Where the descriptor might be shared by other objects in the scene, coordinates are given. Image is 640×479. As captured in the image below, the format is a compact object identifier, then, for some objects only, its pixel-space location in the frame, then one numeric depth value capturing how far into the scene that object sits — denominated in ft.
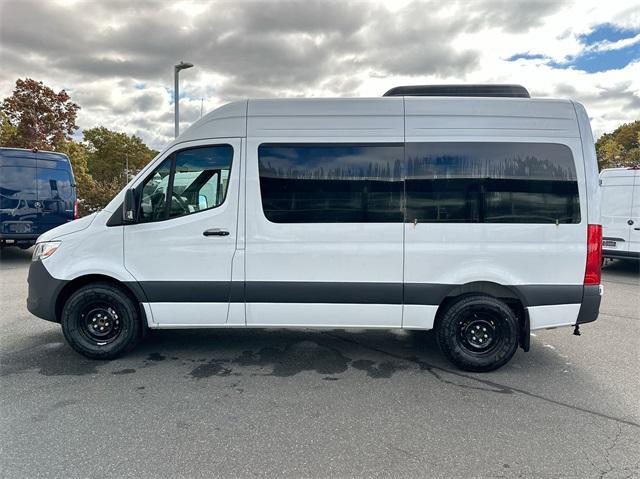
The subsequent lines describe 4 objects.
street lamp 44.45
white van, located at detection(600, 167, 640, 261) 31.07
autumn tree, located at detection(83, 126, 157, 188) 152.05
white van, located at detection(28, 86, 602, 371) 13.23
